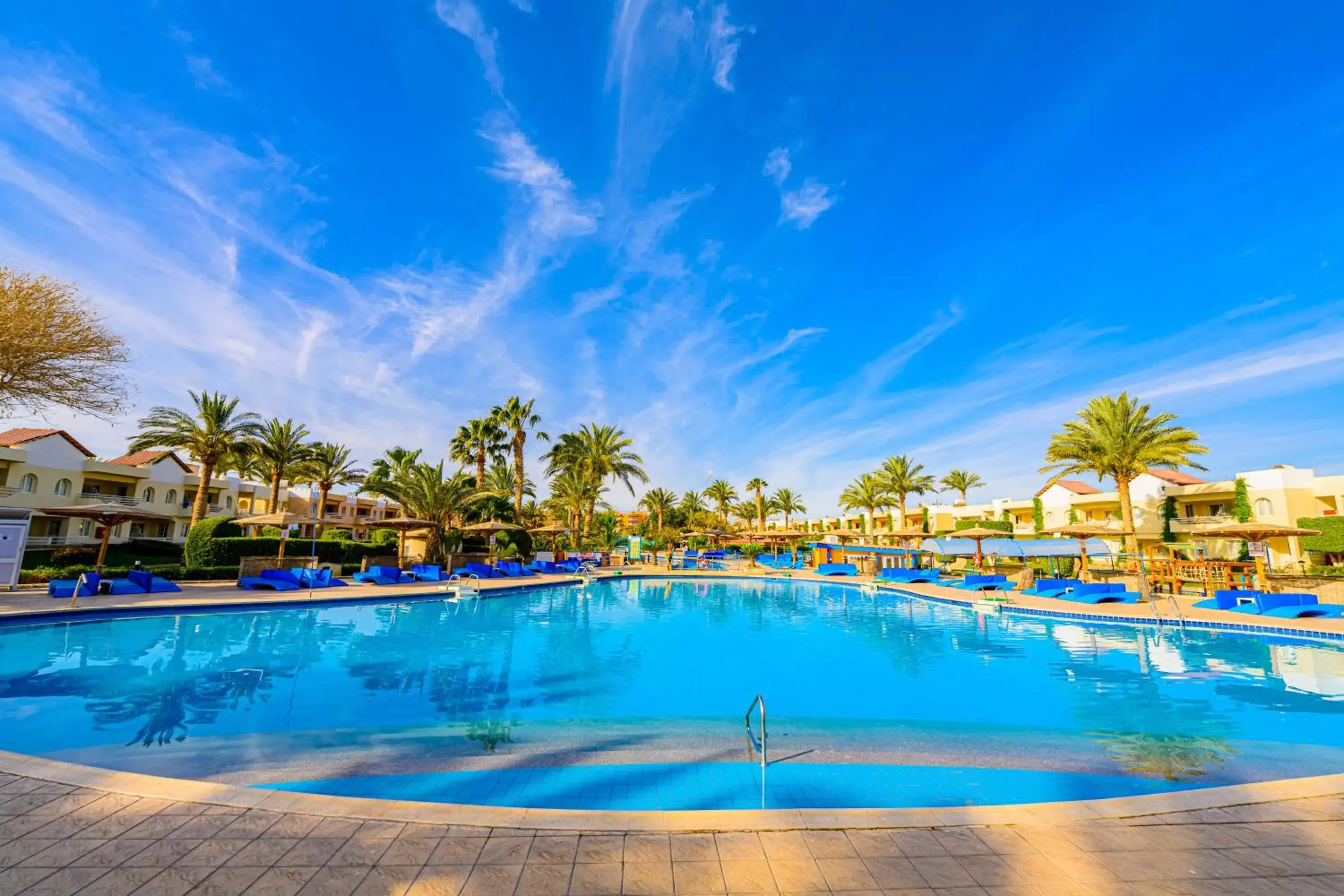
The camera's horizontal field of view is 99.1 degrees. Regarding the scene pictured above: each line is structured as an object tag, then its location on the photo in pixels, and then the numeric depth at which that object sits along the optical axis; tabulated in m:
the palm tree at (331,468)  33.47
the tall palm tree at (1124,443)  26.41
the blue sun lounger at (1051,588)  19.91
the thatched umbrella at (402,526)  23.69
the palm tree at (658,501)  51.41
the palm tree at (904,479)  44.00
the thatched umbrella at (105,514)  17.03
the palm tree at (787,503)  59.62
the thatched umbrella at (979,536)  27.98
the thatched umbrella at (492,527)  25.80
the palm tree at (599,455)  37.97
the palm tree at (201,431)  27.84
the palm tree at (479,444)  37.56
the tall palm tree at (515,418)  38.31
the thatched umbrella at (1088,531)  24.69
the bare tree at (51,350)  16.09
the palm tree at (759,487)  58.34
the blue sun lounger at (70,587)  15.09
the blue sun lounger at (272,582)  18.88
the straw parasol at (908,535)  31.42
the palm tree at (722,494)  61.19
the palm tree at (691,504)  58.47
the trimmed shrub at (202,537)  21.41
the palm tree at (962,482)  56.44
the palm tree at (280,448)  30.98
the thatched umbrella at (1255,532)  19.61
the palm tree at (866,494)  47.53
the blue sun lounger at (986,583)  22.34
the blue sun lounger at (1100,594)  18.52
